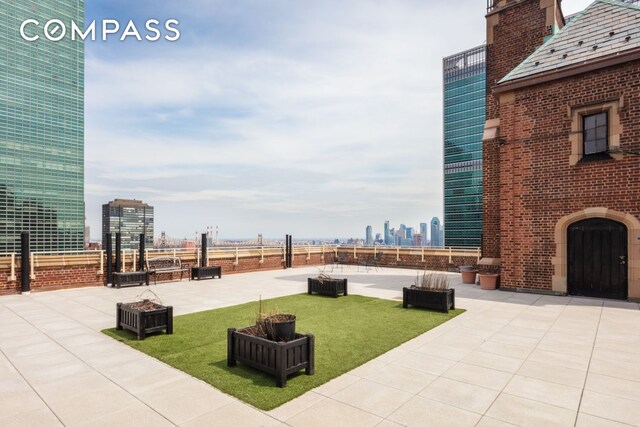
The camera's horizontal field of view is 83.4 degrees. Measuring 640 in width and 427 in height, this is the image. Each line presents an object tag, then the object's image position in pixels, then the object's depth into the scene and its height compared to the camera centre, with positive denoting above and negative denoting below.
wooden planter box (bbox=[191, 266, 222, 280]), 15.77 -2.39
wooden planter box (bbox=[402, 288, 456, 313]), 9.09 -2.09
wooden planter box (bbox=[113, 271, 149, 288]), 13.26 -2.26
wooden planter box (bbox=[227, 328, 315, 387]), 4.70 -1.87
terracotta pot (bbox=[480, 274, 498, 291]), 12.90 -2.25
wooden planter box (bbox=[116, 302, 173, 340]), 6.74 -1.97
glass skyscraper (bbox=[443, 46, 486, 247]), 124.00 +25.94
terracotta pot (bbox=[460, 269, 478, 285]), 14.81 -2.38
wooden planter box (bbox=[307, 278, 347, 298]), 11.42 -2.21
